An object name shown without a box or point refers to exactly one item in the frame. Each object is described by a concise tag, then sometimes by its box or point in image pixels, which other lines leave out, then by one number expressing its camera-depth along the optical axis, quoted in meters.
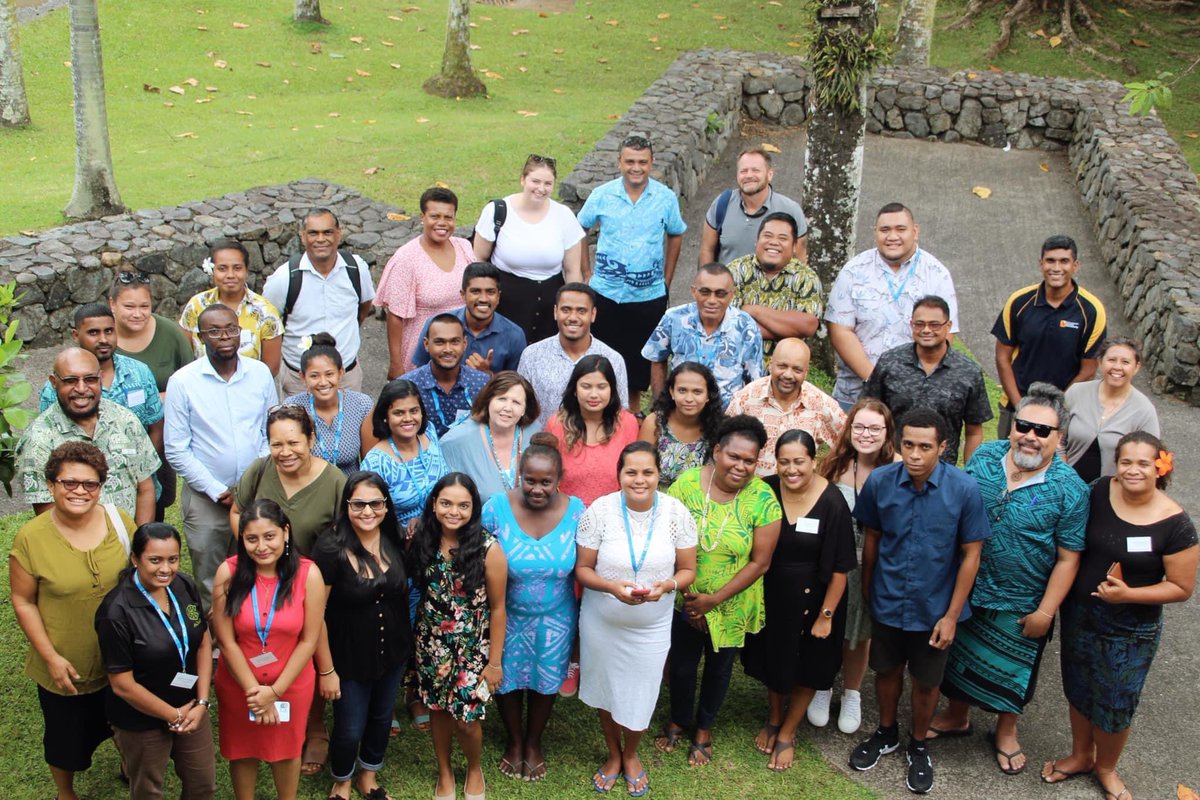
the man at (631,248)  7.60
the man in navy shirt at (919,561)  5.22
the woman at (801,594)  5.31
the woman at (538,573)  5.14
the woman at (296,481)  5.12
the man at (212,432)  5.71
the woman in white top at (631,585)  5.11
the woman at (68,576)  4.64
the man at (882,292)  6.67
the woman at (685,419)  5.72
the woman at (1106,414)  6.00
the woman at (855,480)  5.60
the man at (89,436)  5.20
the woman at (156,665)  4.54
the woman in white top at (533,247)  7.38
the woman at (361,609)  4.91
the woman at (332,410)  5.70
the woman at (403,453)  5.38
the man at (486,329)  6.41
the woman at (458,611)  4.96
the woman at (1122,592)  5.07
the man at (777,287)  6.73
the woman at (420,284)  7.06
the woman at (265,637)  4.66
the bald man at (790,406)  5.80
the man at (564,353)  6.19
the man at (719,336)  6.30
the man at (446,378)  5.98
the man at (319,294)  6.84
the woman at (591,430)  5.64
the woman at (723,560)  5.25
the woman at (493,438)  5.60
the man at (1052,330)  6.67
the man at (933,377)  6.07
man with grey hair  5.27
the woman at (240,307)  6.45
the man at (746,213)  7.49
